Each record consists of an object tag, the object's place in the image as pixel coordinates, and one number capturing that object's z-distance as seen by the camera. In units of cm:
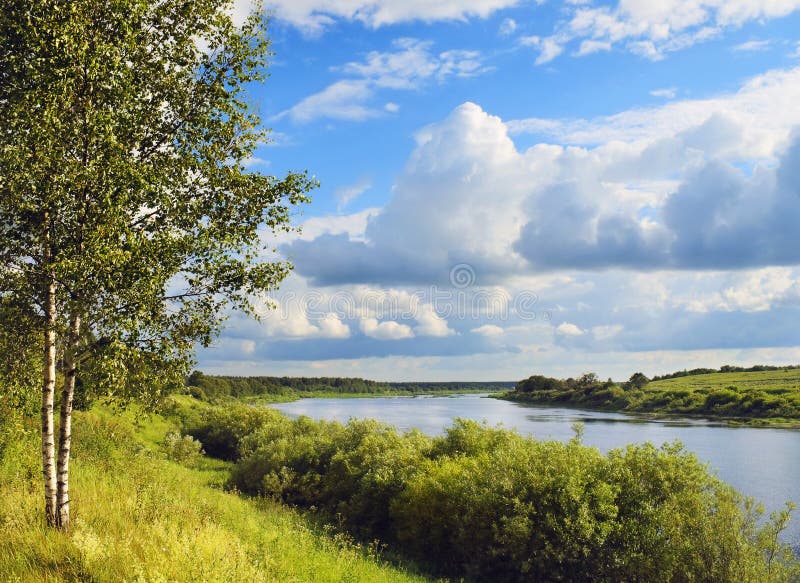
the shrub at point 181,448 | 4366
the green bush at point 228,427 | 5341
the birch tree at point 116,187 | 1088
